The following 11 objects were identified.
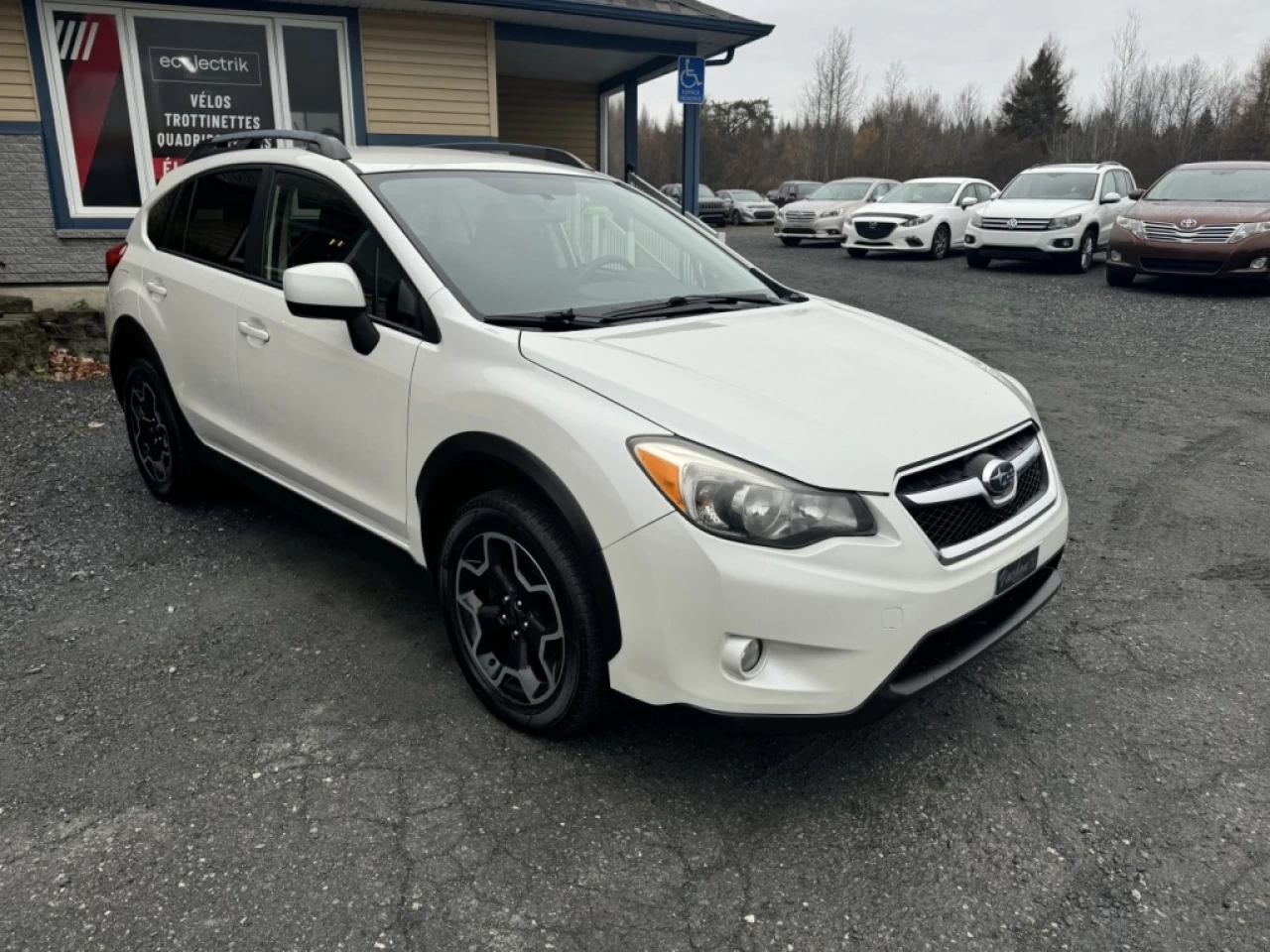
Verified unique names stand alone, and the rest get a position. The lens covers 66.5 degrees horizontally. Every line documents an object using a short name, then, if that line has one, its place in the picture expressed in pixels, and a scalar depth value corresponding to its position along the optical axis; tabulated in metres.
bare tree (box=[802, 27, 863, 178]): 60.47
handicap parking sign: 11.16
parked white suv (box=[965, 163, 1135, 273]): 15.05
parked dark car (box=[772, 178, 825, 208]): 33.03
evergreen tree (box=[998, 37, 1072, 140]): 57.94
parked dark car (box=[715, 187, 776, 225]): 32.78
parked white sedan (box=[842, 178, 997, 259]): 17.80
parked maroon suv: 11.90
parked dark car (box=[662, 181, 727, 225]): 29.78
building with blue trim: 8.90
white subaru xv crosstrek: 2.38
